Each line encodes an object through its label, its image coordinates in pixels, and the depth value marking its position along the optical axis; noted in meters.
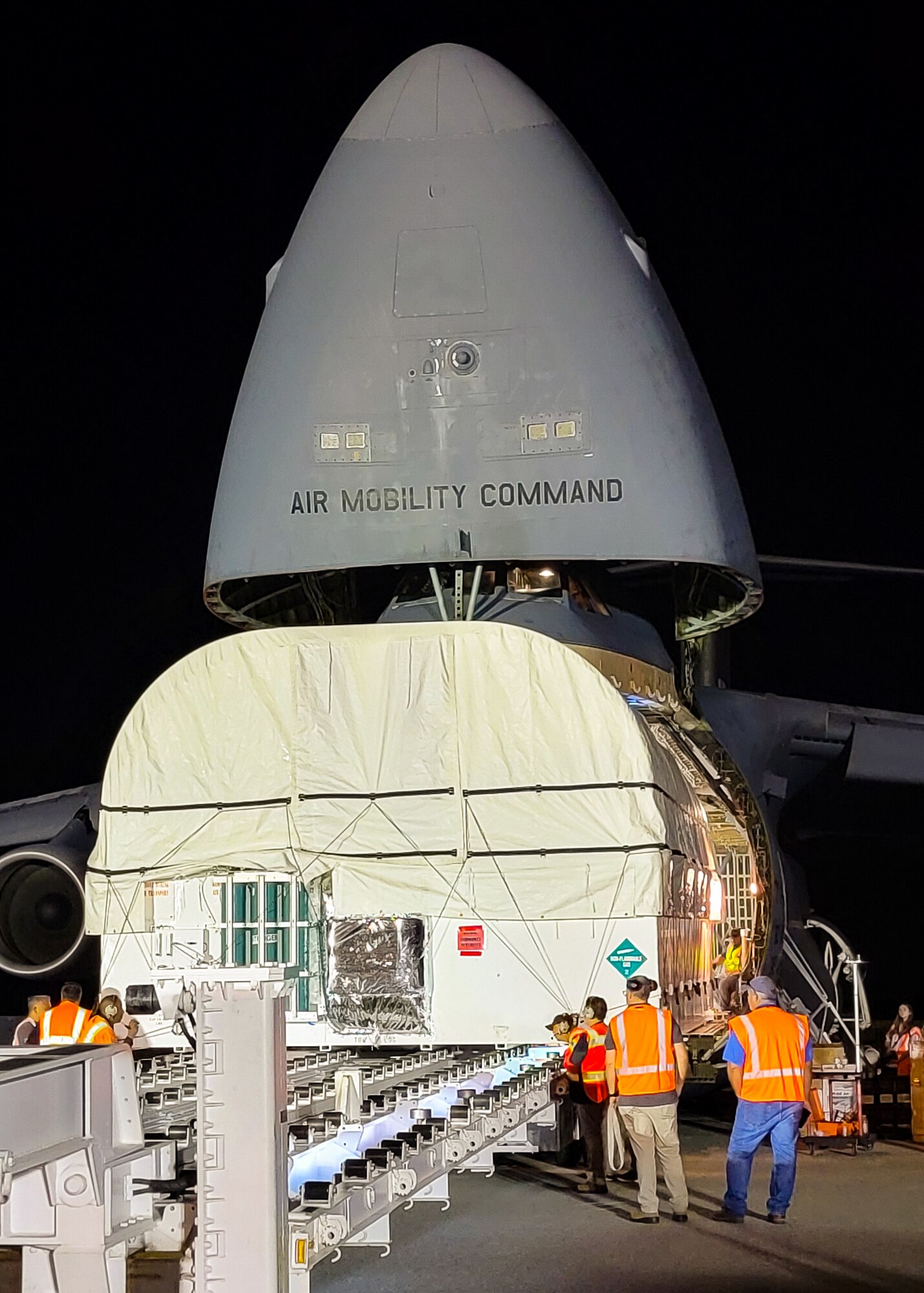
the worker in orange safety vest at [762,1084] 10.17
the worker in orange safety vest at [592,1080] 10.71
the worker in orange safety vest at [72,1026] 10.09
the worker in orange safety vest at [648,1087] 9.99
